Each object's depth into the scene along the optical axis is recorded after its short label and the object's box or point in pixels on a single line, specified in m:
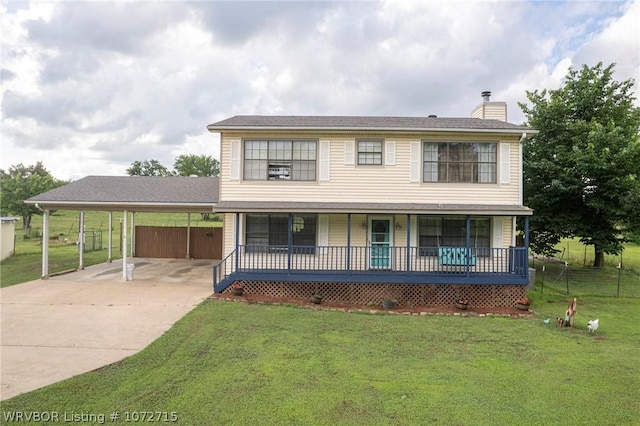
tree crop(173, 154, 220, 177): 59.28
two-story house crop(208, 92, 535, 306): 11.69
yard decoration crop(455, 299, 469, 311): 10.27
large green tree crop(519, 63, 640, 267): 13.73
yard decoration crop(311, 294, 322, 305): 10.53
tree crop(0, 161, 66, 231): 26.14
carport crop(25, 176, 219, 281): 12.47
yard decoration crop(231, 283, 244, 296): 10.93
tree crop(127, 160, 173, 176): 72.56
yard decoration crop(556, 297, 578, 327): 8.55
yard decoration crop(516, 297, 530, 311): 10.25
